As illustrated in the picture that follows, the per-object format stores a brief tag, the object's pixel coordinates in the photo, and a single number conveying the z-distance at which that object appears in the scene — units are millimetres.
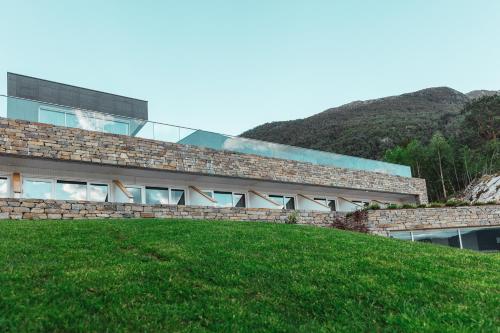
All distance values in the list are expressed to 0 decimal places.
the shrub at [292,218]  21156
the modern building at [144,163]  17859
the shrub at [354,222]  22844
